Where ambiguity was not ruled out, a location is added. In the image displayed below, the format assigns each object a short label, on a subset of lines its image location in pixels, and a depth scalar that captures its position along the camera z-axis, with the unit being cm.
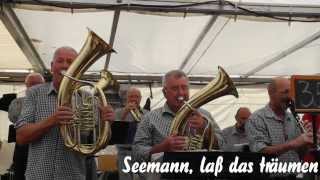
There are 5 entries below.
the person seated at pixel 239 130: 758
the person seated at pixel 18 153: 441
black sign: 342
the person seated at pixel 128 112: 595
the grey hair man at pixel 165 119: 366
